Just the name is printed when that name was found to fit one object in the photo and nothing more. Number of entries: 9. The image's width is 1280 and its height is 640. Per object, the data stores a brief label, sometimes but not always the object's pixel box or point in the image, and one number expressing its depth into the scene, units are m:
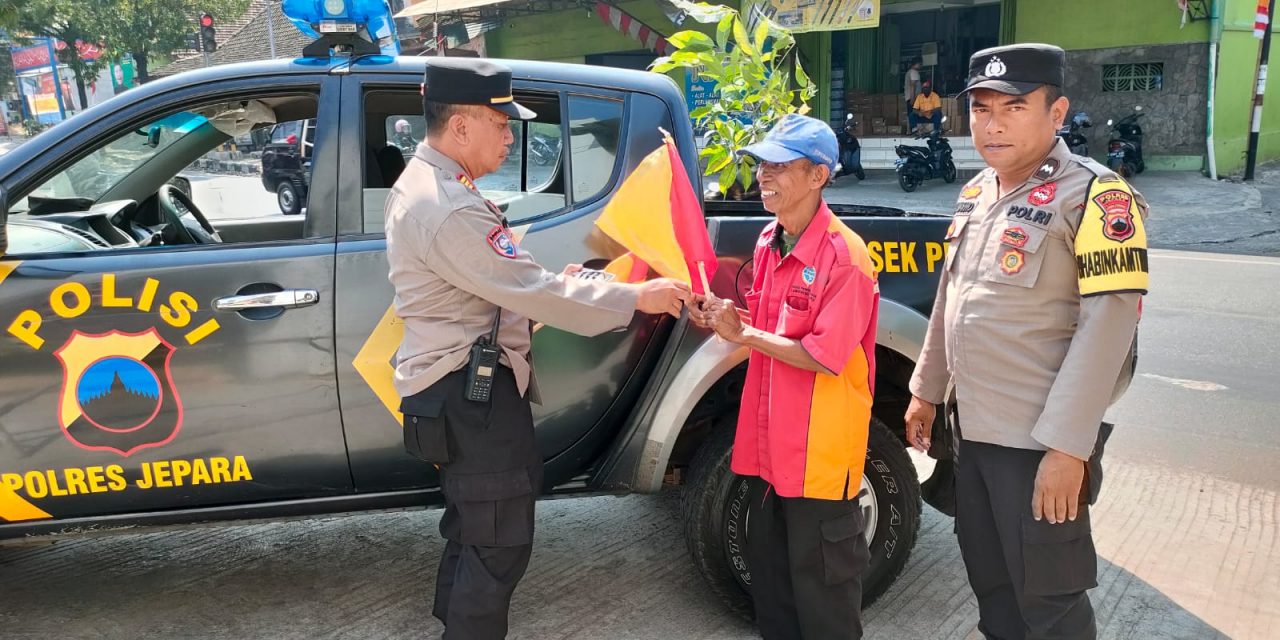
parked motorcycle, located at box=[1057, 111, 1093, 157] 13.53
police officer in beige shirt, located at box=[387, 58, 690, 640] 2.28
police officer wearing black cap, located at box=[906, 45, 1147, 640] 2.01
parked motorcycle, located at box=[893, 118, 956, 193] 15.11
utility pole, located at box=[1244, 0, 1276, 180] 13.45
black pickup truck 2.59
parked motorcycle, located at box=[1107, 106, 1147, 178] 13.93
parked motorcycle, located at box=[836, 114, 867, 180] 16.56
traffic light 19.48
